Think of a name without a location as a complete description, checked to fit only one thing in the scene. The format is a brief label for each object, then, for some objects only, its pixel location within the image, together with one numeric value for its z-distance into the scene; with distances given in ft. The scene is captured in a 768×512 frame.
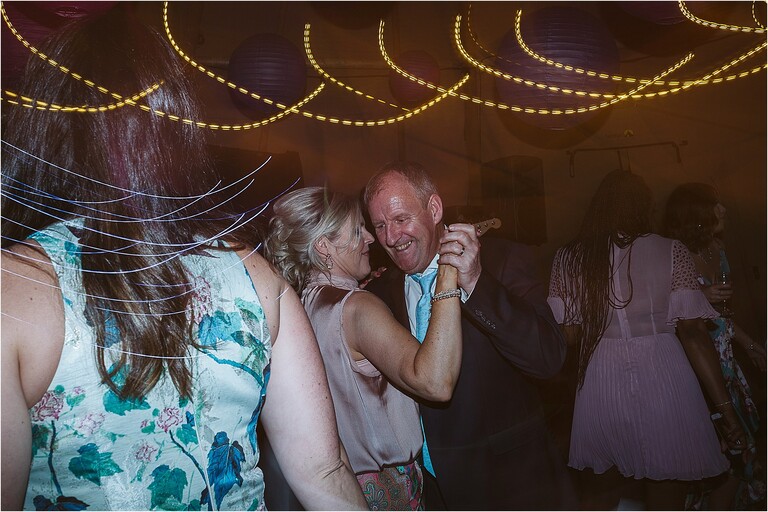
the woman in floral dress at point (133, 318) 2.66
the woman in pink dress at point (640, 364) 8.12
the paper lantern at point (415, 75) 14.34
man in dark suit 6.04
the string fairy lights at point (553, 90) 8.25
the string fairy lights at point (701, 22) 7.63
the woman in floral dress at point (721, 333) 9.32
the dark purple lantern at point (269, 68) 11.30
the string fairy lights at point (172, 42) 8.18
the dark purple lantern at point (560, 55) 8.45
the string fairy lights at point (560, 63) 7.65
